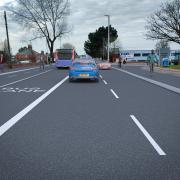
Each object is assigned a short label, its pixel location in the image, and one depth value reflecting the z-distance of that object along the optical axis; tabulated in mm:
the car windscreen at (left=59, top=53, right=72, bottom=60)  42062
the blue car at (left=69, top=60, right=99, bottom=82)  20156
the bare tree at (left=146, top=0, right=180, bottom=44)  42750
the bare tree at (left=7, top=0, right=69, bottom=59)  59700
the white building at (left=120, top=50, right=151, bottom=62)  87212
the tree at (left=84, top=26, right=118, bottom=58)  101000
